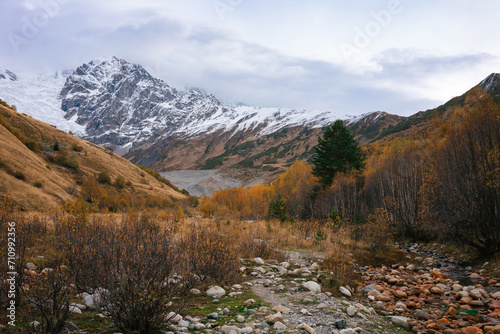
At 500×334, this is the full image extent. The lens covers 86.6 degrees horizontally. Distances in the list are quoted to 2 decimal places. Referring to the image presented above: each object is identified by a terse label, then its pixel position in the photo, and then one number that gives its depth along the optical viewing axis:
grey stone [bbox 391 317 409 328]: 6.10
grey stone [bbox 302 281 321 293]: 7.59
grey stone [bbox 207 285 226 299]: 6.74
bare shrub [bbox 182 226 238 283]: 7.40
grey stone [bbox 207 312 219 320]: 5.27
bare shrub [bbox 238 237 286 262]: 11.79
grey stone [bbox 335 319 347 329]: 5.18
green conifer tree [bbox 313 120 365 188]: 36.50
